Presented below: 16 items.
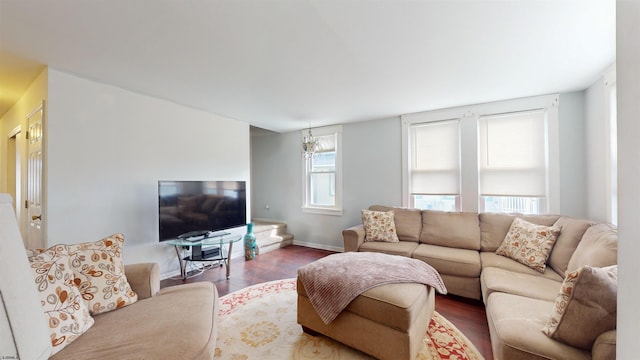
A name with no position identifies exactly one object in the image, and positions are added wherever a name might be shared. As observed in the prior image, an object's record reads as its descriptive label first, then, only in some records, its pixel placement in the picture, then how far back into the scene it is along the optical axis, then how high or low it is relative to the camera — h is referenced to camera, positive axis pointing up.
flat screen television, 3.00 -0.33
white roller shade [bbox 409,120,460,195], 3.70 +0.38
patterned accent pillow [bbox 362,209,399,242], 3.48 -0.65
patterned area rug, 1.80 -1.29
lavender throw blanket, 1.78 -0.76
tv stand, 3.11 -0.93
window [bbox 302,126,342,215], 4.70 +0.13
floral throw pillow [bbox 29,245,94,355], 1.24 -0.64
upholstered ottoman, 1.58 -0.99
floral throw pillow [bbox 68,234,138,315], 1.54 -0.62
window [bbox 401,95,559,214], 3.17 +0.34
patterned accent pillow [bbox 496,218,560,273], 2.45 -0.67
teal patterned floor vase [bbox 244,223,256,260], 4.09 -1.06
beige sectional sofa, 1.33 -0.86
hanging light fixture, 4.25 +0.62
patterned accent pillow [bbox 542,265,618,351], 1.14 -0.62
